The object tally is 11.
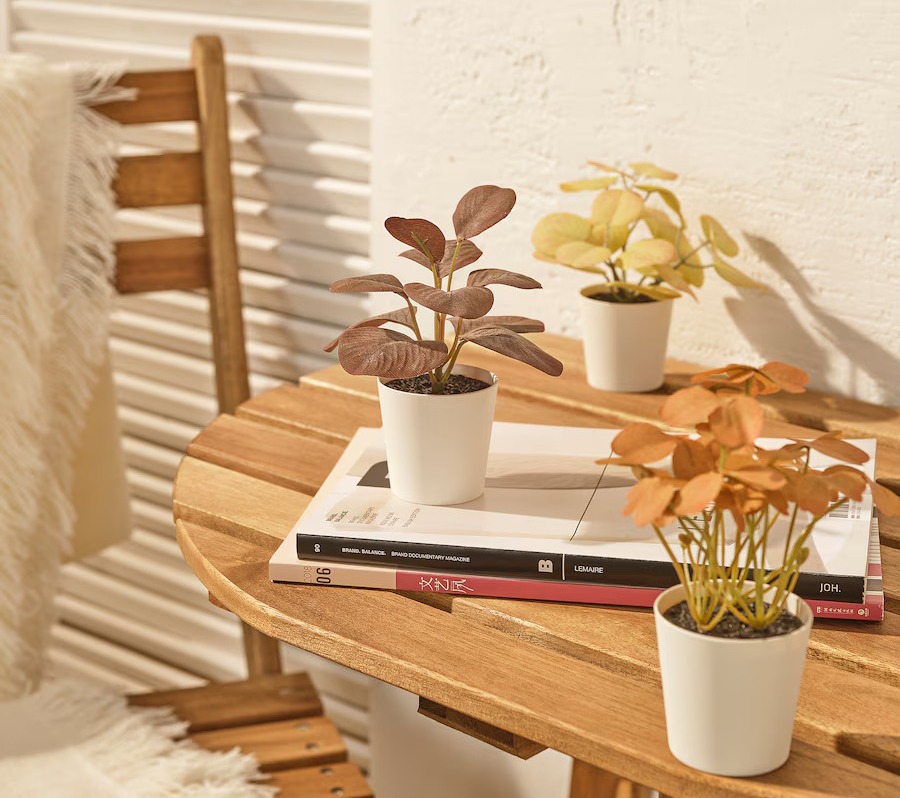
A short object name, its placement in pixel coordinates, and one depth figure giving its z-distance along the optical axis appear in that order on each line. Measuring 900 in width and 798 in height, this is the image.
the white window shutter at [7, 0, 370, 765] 1.47
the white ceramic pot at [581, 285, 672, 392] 1.19
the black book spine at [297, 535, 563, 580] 0.95
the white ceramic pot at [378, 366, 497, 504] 0.99
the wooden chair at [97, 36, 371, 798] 1.36
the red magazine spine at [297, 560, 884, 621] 0.95
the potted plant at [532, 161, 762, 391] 1.18
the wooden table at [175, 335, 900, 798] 0.86
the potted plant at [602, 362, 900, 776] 0.83
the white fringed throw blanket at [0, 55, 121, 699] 1.36
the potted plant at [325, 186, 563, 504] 0.95
